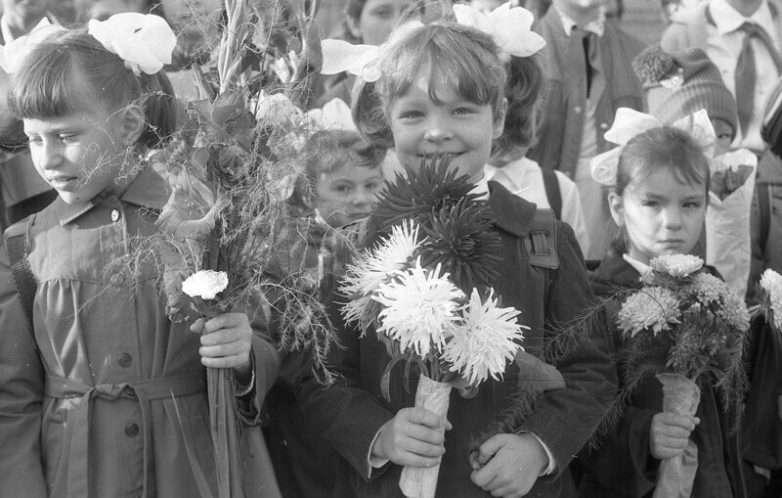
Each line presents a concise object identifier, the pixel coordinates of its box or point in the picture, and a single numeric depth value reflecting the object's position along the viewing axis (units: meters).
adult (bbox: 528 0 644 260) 5.53
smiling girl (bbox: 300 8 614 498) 3.13
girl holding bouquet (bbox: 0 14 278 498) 3.17
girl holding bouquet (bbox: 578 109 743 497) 3.71
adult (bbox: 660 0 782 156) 6.15
